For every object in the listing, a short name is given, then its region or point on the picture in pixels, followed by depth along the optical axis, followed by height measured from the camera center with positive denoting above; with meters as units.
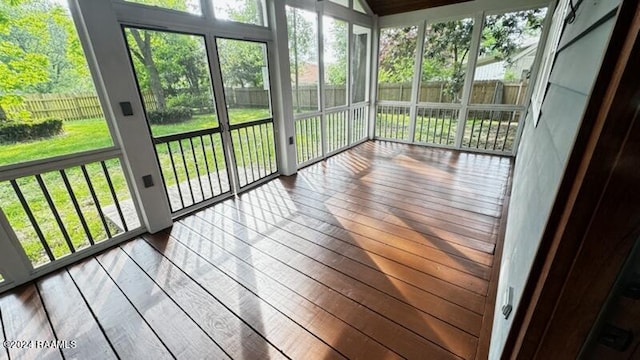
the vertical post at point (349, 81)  4.41 +0.10
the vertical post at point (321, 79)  3.73 +0.13
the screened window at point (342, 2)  4.05 +1.28
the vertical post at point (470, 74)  4.07 +0.15
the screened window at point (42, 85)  1.67 +0.07
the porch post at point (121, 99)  1.86 -0.04
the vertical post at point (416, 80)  4.54 +0.08
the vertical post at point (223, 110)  2.69 -0.21
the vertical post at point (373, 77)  4.97 +0.17
